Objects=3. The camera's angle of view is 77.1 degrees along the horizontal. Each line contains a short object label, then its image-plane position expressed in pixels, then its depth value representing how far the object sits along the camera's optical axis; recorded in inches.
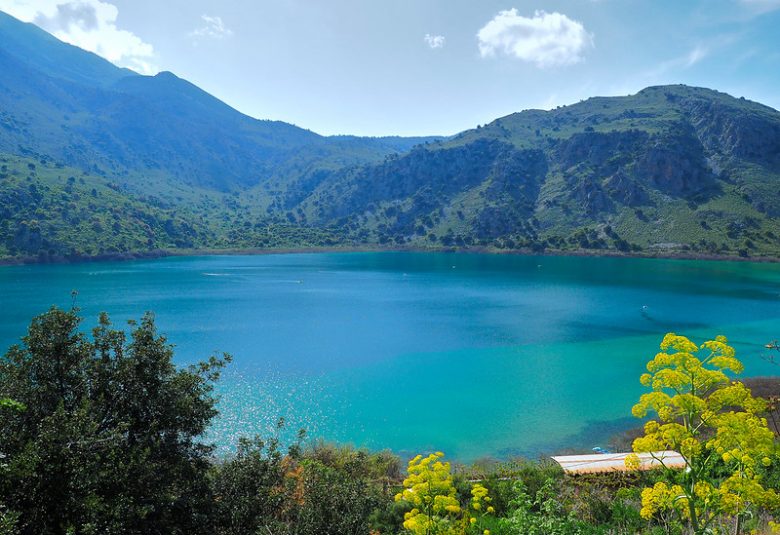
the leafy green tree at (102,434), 317.7
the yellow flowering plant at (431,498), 319.3
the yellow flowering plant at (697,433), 303.6
